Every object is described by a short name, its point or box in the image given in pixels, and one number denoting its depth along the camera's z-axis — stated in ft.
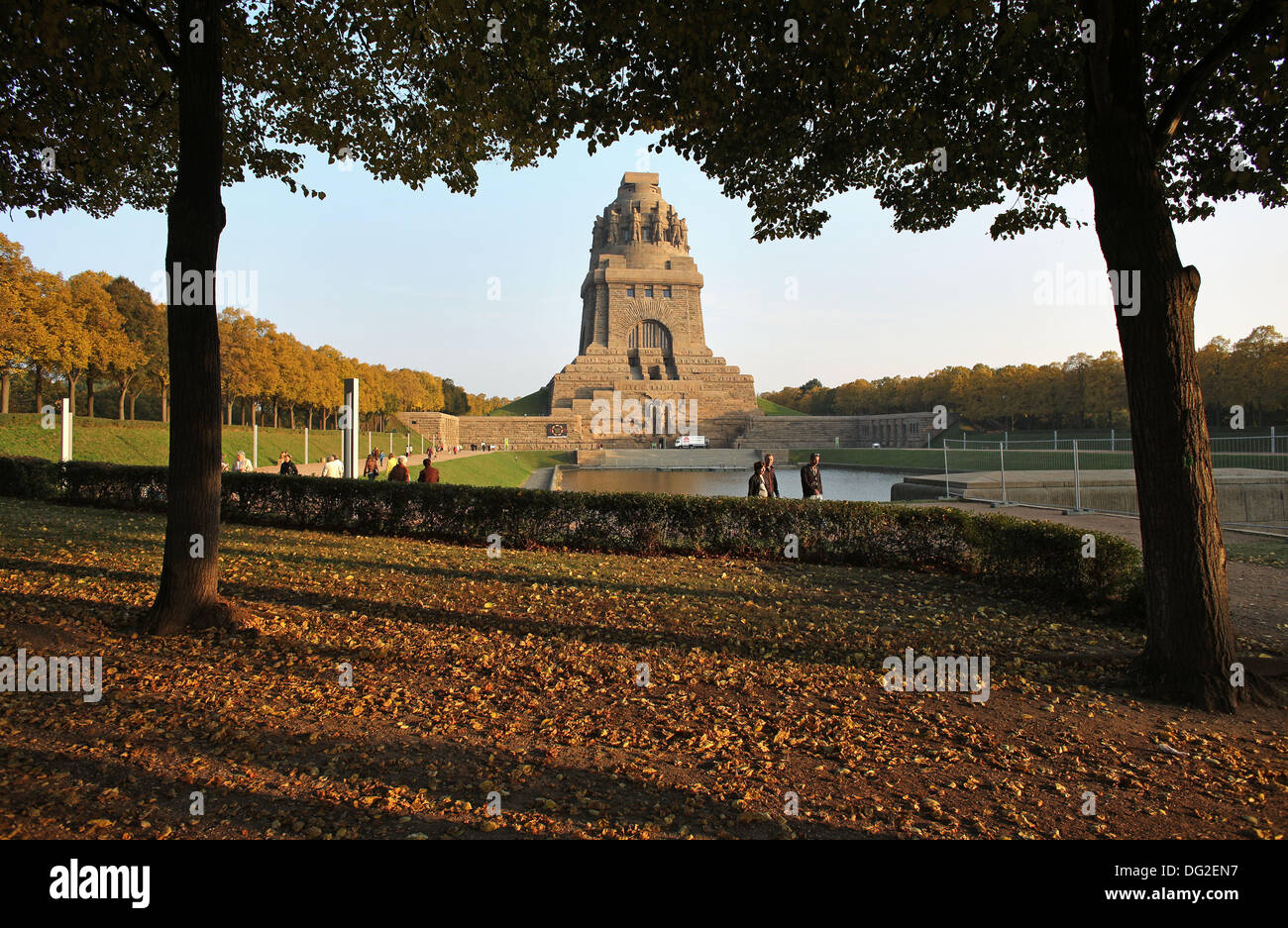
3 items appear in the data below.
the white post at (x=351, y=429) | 56.75
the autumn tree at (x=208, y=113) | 18.67
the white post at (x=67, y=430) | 50.11
